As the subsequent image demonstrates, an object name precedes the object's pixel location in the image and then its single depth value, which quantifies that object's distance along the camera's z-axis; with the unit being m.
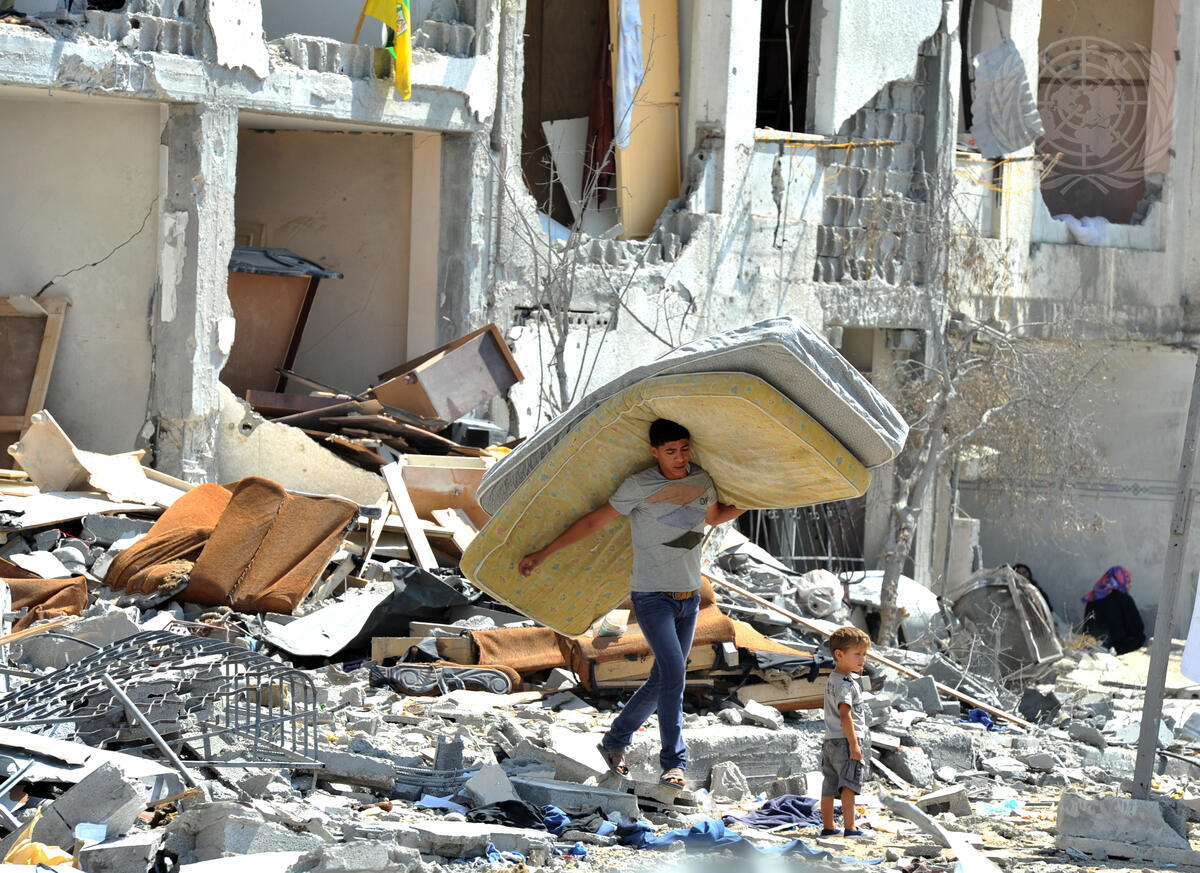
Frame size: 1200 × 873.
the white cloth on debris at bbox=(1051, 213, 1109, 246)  37.59
